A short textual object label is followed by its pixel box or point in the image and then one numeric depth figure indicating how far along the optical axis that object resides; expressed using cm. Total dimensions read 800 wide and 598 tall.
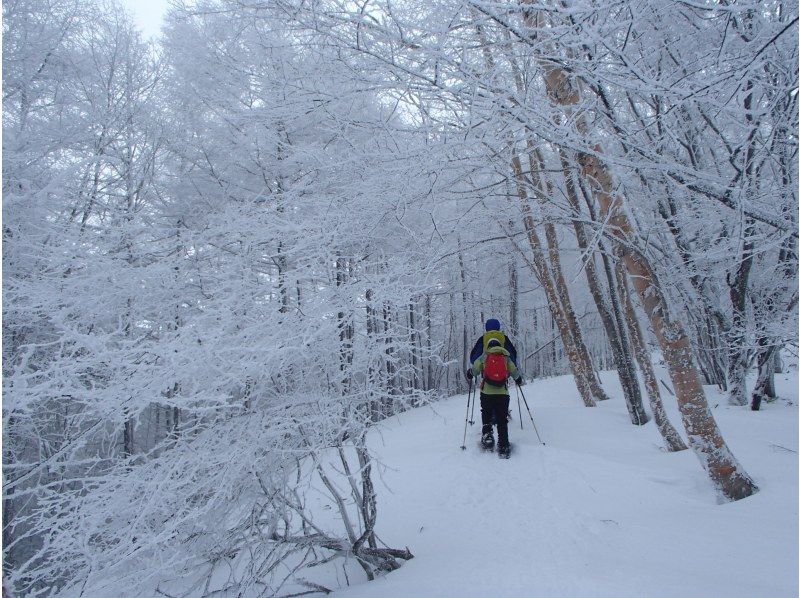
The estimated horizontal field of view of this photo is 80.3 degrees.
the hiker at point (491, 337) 646
